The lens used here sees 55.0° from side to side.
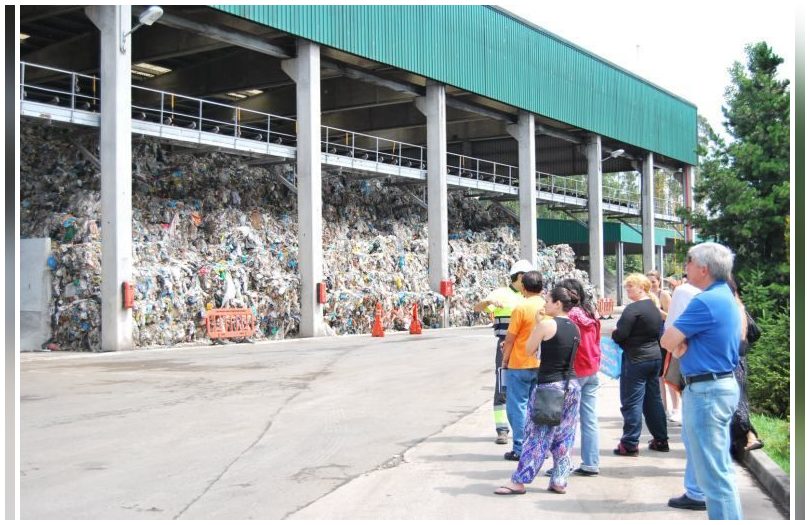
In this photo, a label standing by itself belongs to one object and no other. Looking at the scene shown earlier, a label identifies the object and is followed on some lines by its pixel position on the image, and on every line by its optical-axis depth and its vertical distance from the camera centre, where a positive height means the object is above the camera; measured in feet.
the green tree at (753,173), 55.21 +6.88
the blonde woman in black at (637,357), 25.00 -2.96
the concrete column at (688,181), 173.49 +19.33
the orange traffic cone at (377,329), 81.61 -6.42
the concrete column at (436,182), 100.89 +11.23
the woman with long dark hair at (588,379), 23.02 -3.38
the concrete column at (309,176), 82.02 +9.90
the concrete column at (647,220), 160.97 +9.59
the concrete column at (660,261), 193.04 +1.31
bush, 31.24 -4.45
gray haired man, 15.83 -2.18
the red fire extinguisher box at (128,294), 63.82 -2.02
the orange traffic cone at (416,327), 86.43 -6.60
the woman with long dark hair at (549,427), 20.81 -4.32
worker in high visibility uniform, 26.32 -1.67
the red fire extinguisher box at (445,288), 99.50 -2.63
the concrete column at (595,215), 139.85 +9.29
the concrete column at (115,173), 63.77 +8.05
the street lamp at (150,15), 60.29 +19.89
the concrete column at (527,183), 120.47 +13.13
